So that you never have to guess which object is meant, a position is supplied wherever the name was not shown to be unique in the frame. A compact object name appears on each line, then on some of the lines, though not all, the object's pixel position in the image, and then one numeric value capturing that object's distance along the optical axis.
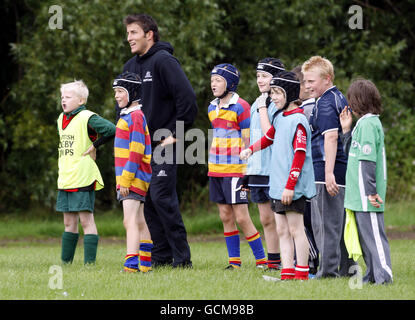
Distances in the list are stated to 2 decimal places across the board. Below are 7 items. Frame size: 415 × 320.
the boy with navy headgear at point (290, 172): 12.12
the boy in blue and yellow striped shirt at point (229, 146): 15.10
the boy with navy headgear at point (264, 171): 14.70
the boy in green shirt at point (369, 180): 12.30
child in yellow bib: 15.31
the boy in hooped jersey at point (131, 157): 13.52
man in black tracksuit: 14.55
